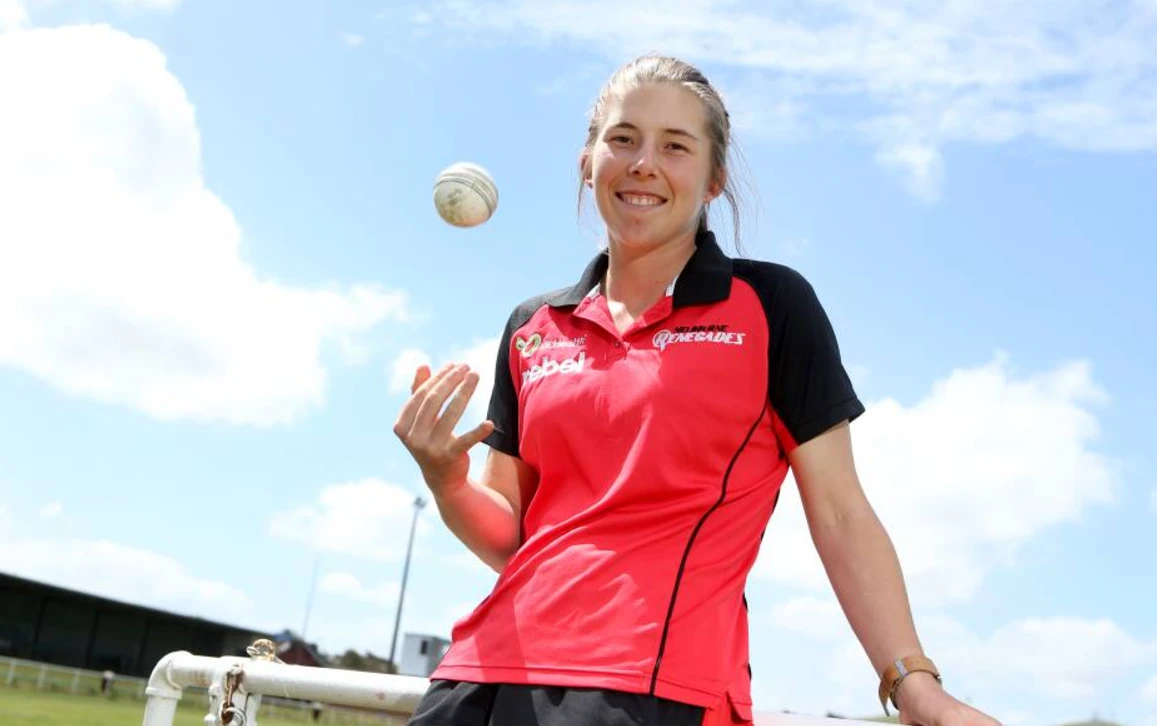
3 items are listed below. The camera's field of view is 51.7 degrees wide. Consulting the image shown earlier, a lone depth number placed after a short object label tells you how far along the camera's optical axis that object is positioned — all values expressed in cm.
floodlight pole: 6016
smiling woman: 205
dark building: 4494
